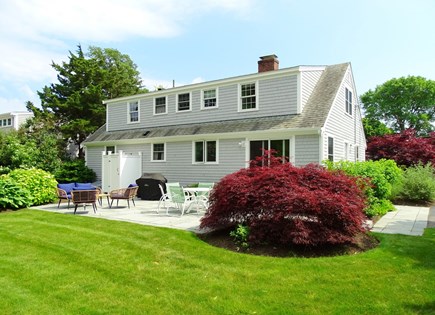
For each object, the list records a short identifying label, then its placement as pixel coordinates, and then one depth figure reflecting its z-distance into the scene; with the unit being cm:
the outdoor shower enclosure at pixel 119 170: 1720
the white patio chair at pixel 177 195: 993
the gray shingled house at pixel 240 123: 1405
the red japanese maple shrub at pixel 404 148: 2199
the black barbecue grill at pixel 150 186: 1511
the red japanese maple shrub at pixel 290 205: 583
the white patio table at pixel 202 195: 1049
